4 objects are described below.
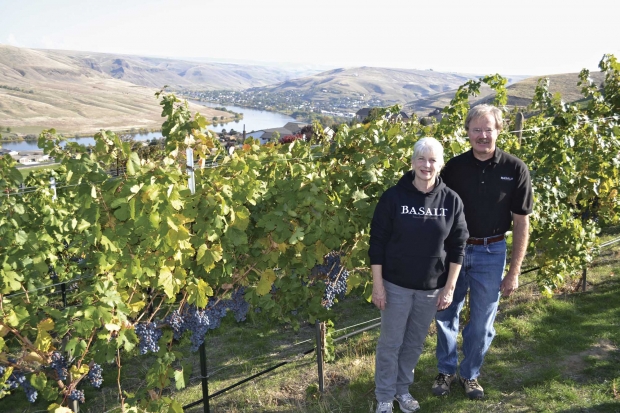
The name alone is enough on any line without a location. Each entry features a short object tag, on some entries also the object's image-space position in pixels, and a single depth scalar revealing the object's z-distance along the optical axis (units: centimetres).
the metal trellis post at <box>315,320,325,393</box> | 407
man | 317
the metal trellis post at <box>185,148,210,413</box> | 281
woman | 287
